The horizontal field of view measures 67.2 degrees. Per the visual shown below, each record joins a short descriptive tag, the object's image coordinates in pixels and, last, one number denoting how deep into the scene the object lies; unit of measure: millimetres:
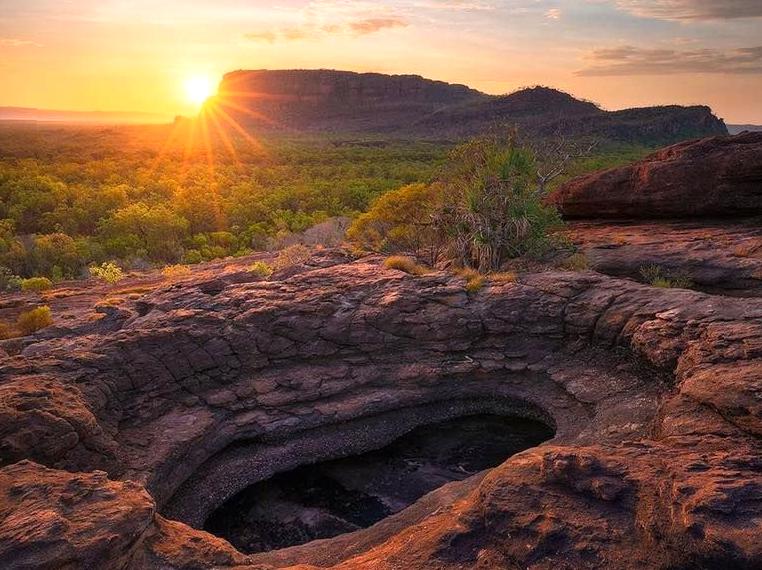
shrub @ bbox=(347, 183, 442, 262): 27409
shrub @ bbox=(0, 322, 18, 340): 18172
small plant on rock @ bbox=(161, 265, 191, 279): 26403
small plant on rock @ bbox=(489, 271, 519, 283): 20383
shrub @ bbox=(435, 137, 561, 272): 23234
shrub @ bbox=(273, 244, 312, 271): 24266
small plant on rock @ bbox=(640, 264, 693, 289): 19516
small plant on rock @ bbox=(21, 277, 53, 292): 25594
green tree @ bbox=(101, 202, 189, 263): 36562
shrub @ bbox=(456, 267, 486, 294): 20078
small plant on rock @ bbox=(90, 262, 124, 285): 26406
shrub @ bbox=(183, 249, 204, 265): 35056
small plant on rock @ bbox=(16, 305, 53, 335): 18609
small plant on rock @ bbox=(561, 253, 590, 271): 21328
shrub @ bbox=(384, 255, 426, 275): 22297
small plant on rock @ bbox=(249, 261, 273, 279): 22891
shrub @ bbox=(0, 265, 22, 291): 26984
